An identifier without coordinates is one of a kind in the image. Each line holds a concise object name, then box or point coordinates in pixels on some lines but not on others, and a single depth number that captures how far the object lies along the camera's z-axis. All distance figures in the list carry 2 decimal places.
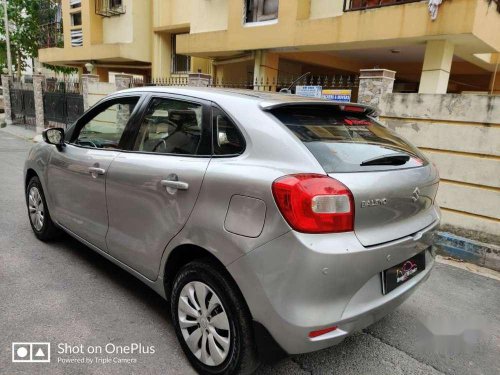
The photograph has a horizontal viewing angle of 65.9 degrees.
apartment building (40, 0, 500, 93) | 8.13
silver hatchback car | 1.86
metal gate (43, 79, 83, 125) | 13.39
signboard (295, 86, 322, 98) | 6.80
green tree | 21.79
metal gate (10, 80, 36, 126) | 16.70
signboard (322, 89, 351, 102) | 6.29
